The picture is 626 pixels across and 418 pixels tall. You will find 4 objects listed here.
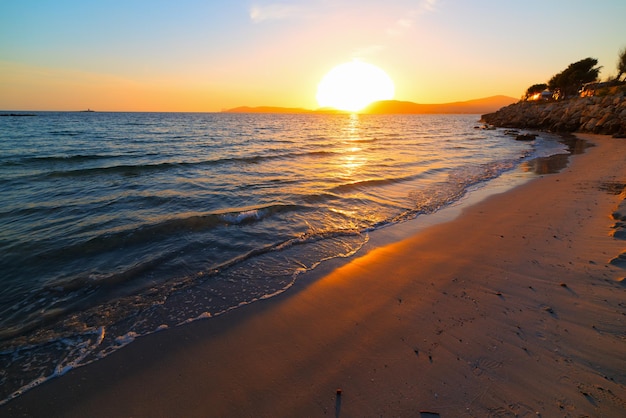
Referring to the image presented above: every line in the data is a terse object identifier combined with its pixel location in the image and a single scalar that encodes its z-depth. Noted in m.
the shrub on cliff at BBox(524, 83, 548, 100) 89.14
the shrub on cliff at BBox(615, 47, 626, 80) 50.53
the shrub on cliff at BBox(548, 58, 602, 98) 63.72
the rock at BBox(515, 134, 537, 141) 33.17
